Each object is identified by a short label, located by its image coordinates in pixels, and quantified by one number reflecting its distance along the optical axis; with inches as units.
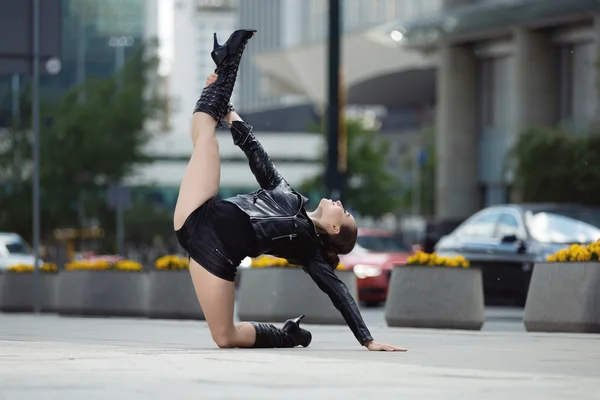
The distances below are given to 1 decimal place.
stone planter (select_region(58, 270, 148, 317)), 818.8
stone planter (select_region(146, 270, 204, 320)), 757.9
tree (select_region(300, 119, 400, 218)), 3341.5
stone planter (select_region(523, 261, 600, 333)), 571.8
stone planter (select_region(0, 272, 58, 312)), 927.0
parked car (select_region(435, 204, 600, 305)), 814.5
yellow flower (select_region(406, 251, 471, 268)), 662.7
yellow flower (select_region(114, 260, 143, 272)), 831.7
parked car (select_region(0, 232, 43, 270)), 1453.0
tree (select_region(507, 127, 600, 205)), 1582.7
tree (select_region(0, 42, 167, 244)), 1980.8
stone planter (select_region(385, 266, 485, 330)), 658.8
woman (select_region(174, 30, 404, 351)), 421.1
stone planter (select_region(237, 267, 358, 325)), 701.3
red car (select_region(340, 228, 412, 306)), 1138.7
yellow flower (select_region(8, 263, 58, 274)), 940.6
